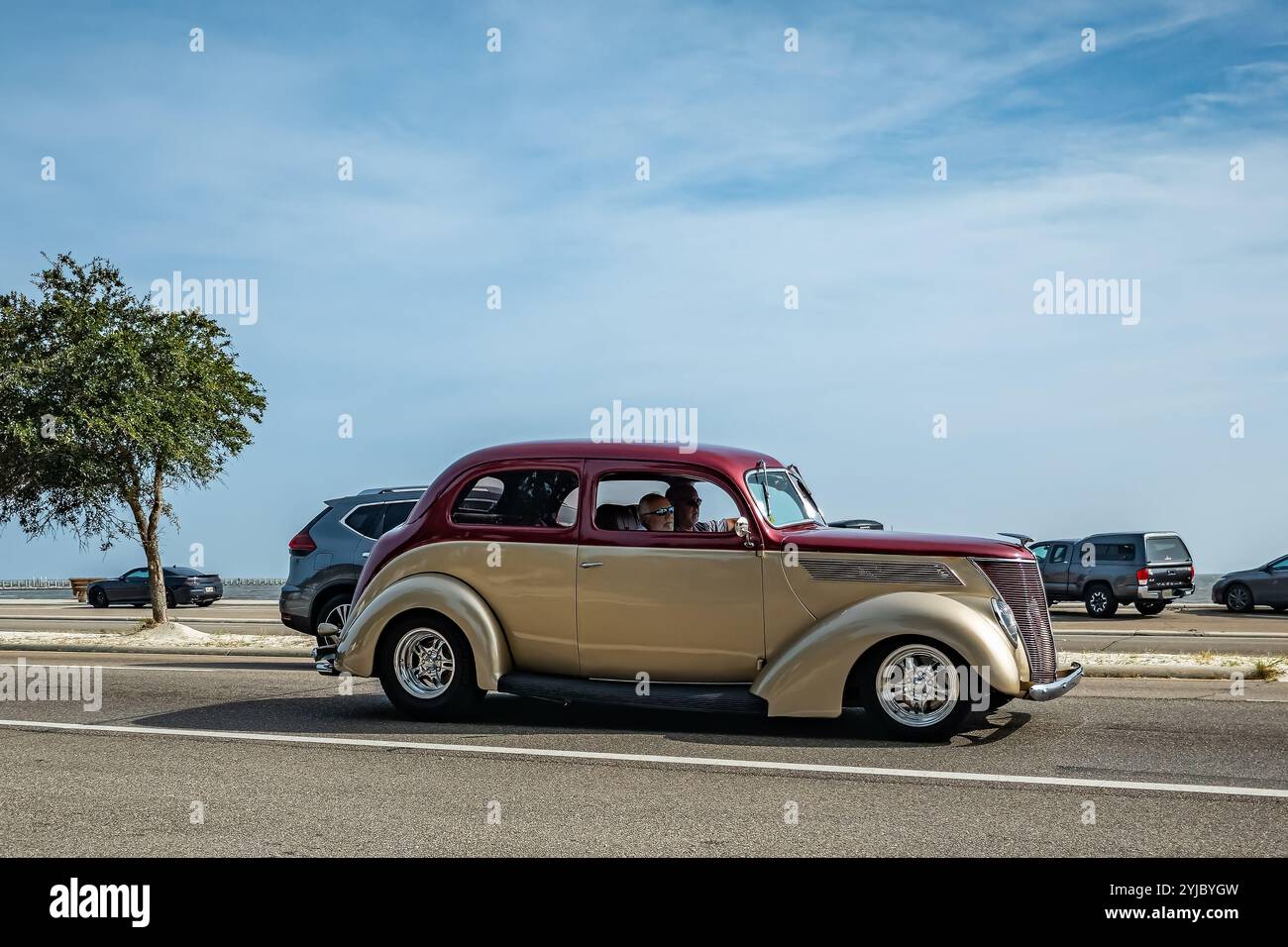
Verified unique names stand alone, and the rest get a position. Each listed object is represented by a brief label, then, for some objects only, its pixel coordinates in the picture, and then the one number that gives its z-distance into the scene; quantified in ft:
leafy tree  73.41
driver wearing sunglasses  29.58
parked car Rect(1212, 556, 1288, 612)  96.99
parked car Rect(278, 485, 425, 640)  46.52
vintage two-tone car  27.12
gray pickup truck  95.04
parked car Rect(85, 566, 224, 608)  137.28
